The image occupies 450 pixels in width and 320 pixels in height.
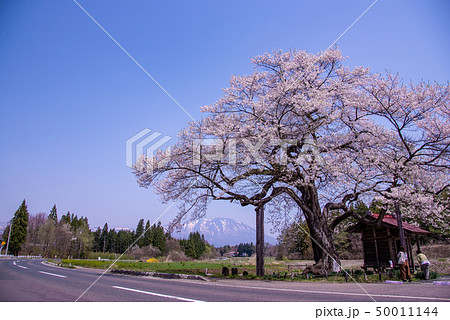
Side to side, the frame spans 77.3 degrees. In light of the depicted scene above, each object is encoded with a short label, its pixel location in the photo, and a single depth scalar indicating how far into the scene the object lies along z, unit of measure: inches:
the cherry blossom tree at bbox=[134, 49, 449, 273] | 615.8
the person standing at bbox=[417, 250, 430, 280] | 543.5
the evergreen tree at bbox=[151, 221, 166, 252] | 3518.7
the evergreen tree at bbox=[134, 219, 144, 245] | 4130.7
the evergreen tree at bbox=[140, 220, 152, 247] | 3551.4
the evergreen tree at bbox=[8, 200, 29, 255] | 1841.8
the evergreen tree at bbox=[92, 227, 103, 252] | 4161.4
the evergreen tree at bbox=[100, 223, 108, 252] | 4352.6
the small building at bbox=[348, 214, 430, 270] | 870.4
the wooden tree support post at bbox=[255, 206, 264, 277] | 655.1
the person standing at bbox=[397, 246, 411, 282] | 508.4
